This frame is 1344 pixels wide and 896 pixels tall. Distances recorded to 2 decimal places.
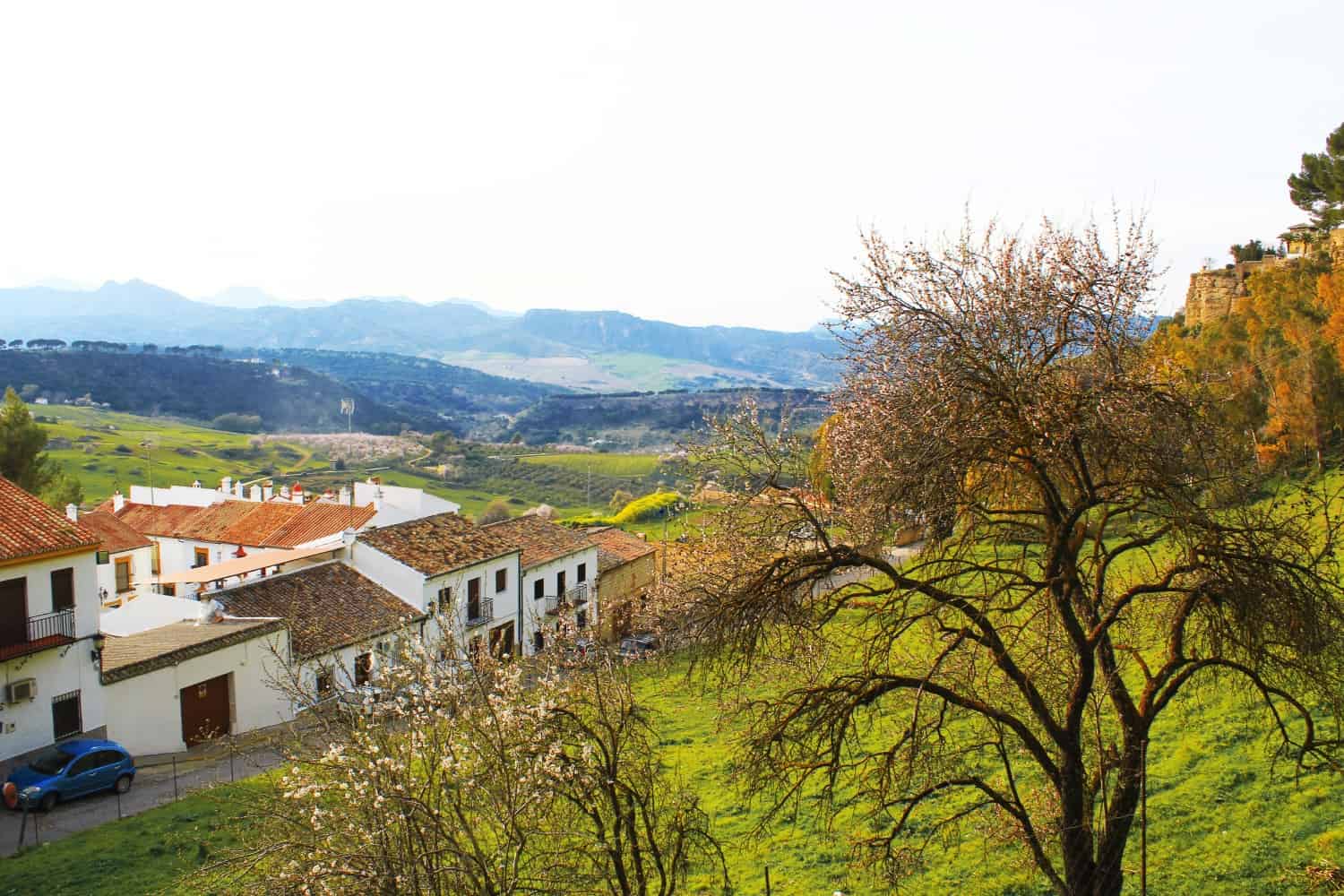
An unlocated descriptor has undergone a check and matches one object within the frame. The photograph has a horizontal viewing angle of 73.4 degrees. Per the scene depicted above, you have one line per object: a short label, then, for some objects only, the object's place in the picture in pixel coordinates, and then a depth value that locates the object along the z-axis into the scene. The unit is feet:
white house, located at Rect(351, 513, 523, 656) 102.58
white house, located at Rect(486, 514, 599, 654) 121.90
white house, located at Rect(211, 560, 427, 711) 85.30
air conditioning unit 66.80
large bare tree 24.66
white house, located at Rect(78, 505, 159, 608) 138.10
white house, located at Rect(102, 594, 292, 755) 74.49
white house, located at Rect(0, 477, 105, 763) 67.26
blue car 61.67
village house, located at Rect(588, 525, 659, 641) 138.92
